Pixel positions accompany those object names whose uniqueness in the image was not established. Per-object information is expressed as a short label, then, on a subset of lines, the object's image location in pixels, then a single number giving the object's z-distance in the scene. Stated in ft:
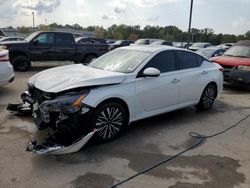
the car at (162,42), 57.42
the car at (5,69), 17.43
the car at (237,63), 22.15
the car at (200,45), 63.49
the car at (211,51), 34.47
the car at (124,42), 62.75
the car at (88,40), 33.65
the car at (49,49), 28.28
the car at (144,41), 59.57
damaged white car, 9.84
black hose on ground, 8.62
